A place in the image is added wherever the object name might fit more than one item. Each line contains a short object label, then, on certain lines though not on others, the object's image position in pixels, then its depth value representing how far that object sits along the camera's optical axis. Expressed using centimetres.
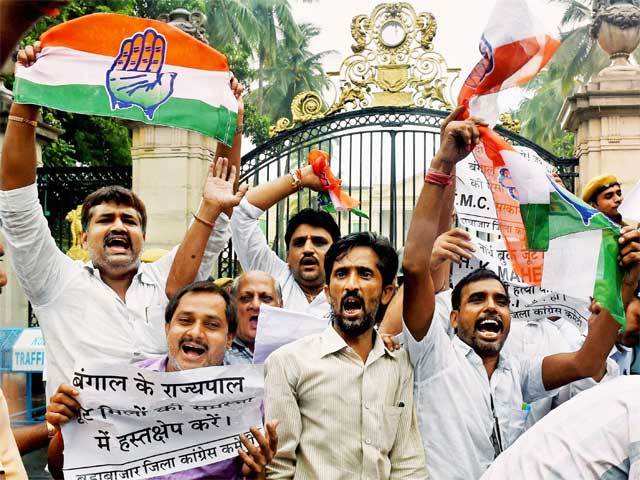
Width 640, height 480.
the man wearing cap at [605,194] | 449
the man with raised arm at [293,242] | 404
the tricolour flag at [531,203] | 282
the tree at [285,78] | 3186
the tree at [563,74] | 2952
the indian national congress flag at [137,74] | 308
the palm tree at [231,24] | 2680
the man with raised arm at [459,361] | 263
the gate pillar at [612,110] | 822
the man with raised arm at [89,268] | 279
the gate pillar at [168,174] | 859
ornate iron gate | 869
